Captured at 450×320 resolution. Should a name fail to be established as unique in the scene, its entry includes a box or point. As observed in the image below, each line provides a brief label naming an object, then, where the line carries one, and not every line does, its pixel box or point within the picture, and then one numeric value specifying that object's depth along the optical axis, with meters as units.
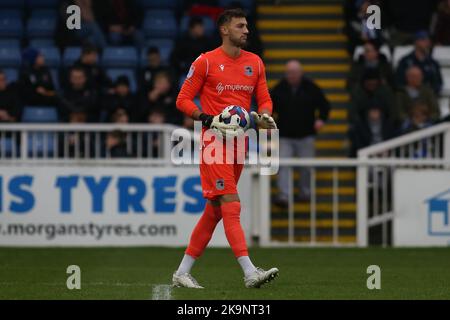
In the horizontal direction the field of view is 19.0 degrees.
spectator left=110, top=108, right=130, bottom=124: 19.77
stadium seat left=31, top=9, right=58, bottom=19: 23.45
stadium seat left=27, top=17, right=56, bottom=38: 23.12
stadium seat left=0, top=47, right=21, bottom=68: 22.44
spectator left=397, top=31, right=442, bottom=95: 21.55
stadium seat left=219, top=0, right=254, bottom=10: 22.52
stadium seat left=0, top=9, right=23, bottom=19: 23.46
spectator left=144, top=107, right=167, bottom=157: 19.02
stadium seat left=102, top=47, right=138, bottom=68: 22.20
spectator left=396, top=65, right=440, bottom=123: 20.47
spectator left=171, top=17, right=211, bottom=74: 21.16
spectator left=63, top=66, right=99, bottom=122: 20.38
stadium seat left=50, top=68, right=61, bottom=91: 21.32
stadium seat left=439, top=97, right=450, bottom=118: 21.72
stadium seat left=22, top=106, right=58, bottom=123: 20.97
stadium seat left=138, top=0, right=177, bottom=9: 23.66
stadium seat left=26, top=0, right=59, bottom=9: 23.77
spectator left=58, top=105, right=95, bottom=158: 18.94
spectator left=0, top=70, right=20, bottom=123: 20.31
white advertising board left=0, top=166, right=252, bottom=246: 18.25
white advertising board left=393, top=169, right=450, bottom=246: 18.25
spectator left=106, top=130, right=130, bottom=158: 18.95
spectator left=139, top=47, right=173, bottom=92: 20.56
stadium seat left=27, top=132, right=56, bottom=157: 18.85
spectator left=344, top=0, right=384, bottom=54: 21.78
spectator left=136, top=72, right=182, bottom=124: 20.25
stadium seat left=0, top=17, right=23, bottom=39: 23.14
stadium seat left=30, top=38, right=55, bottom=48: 22.64
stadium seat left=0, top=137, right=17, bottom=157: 18.86
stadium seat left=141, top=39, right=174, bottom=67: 22.11
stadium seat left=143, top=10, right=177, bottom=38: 23.03
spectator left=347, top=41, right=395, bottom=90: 21.02
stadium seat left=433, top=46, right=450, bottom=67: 23.19
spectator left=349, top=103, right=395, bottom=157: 20.11
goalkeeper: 11.59
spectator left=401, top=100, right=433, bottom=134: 20.11
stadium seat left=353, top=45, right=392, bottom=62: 21.78
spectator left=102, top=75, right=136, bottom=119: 20.28
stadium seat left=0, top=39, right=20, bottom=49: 22.73
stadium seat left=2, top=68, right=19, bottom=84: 21.66
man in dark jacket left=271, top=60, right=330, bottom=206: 19.72
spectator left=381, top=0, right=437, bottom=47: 24.31
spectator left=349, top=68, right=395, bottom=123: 20.41
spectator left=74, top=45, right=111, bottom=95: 20.73
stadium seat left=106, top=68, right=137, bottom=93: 21.64
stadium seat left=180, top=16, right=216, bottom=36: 22.34
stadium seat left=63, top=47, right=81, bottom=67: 22.08
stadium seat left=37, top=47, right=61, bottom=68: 22.14
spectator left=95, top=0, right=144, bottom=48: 22.58
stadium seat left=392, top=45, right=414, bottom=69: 22.55
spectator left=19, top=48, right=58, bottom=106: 20.70
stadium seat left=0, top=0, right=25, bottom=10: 23.81
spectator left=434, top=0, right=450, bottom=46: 23.16
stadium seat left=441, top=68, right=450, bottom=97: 22.48
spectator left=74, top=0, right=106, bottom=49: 22.58
